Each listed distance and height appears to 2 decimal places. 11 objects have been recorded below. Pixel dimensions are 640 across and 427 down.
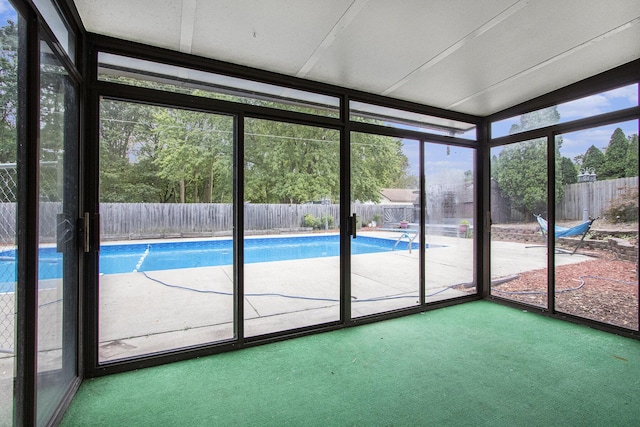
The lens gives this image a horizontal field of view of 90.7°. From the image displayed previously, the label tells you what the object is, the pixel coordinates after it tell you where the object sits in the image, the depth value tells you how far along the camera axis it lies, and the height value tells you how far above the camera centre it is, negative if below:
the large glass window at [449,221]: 4.02 -0.07
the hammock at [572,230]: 3.37 -0.16
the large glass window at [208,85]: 2.47 +1.15
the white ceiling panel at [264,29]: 2.05 +1.35
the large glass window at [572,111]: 2.99 +1.13
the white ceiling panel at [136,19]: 2.01 +1.34
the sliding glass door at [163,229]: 2.53 -0.12
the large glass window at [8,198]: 1.31 +0.08
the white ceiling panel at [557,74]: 2.55 +1.37
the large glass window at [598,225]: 3.02 -0.09
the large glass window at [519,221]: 3.76 -0.07
